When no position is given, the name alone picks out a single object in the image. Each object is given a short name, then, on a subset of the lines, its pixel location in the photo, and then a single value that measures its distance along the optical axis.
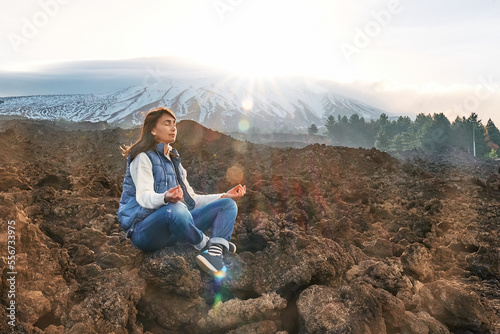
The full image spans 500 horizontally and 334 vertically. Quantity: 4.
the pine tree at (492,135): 57.28
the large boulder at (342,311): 2.63
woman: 3.09
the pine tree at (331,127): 65.44
